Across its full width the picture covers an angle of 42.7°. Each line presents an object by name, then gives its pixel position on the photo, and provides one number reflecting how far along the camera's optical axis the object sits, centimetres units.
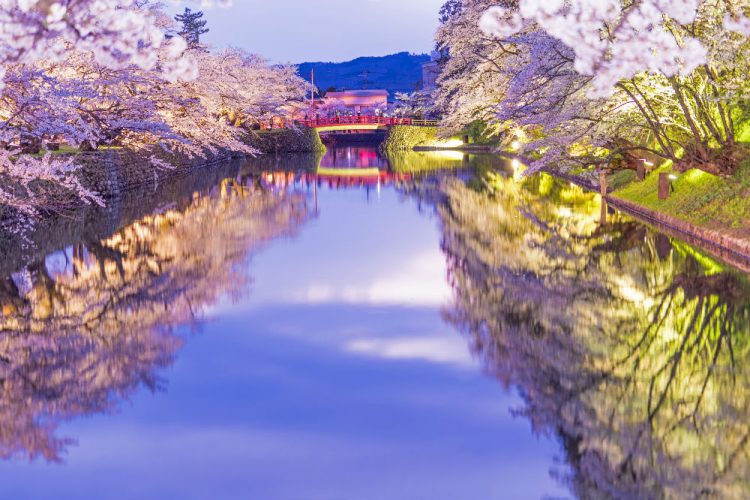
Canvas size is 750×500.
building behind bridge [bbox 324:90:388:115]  15850
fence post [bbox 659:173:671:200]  2400
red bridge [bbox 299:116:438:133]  9131
